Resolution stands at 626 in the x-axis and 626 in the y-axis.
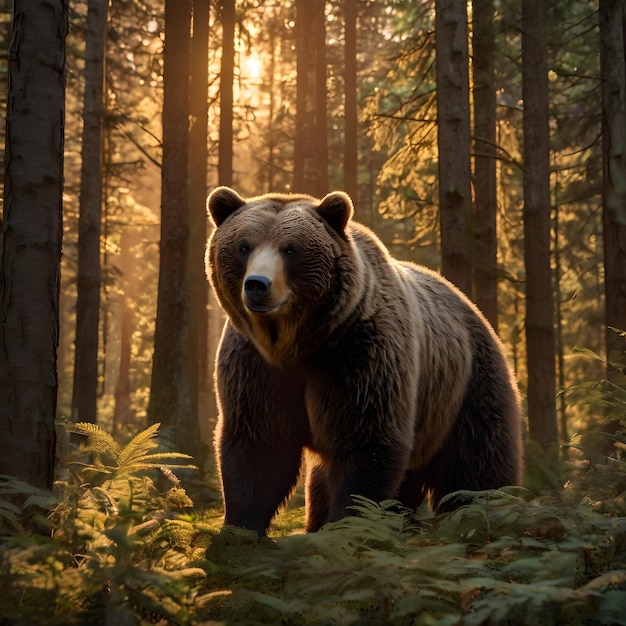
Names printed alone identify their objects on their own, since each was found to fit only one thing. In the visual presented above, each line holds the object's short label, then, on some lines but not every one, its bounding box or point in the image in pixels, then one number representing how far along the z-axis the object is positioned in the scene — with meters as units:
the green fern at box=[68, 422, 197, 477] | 4.34
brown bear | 5.10
